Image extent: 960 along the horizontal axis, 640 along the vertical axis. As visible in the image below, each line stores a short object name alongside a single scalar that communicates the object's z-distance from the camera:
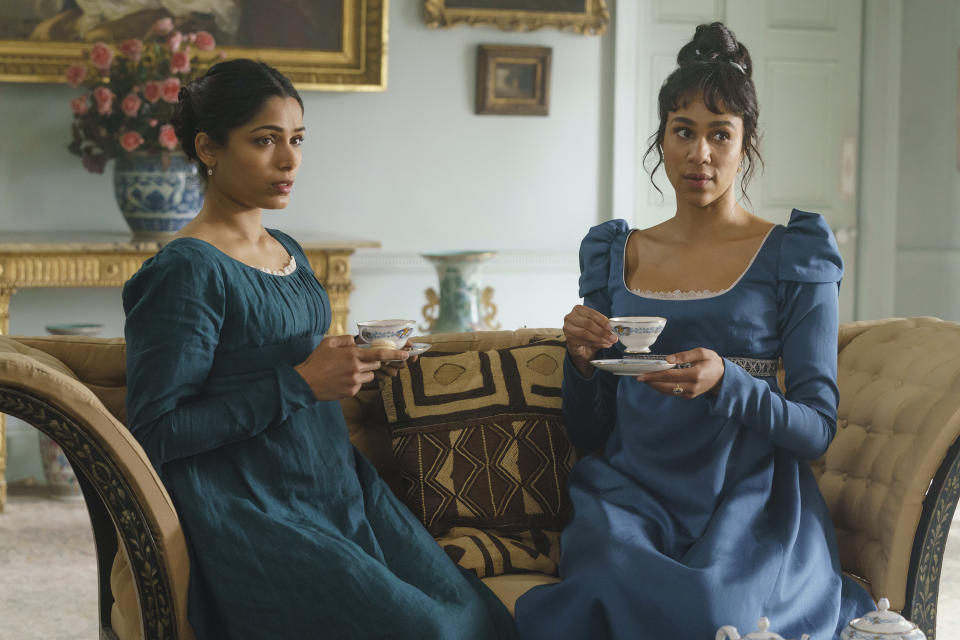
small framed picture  5.07
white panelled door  5.40
